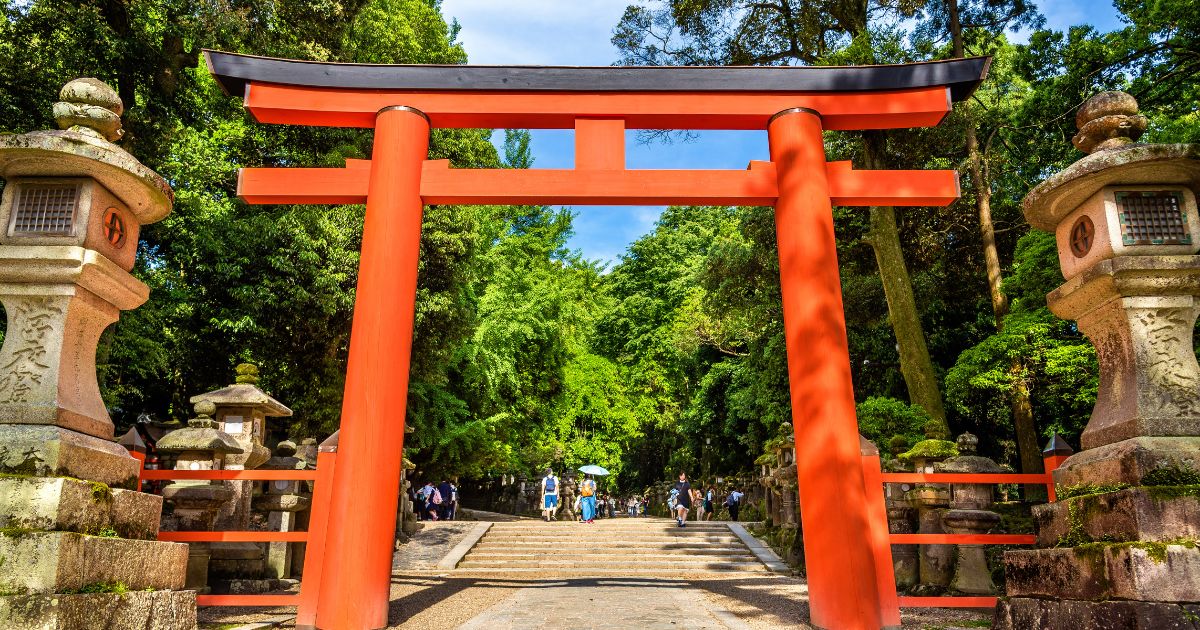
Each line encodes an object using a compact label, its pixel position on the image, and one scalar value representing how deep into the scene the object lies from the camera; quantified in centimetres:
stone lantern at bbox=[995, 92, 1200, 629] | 323
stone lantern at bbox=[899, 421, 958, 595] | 719
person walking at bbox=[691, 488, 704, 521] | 2155
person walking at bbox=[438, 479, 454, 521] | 1878
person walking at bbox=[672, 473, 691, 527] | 1550
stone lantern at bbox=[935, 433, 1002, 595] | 653
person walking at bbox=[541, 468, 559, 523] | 1759
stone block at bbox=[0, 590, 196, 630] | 315
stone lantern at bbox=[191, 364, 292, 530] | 728
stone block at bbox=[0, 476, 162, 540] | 334
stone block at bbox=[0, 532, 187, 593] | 323
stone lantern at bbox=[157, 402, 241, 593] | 607
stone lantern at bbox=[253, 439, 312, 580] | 763
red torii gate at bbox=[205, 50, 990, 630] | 474
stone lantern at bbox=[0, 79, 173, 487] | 359
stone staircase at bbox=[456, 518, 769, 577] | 1058
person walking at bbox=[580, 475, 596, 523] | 1694
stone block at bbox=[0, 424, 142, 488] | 345
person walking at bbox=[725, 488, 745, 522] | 1864
